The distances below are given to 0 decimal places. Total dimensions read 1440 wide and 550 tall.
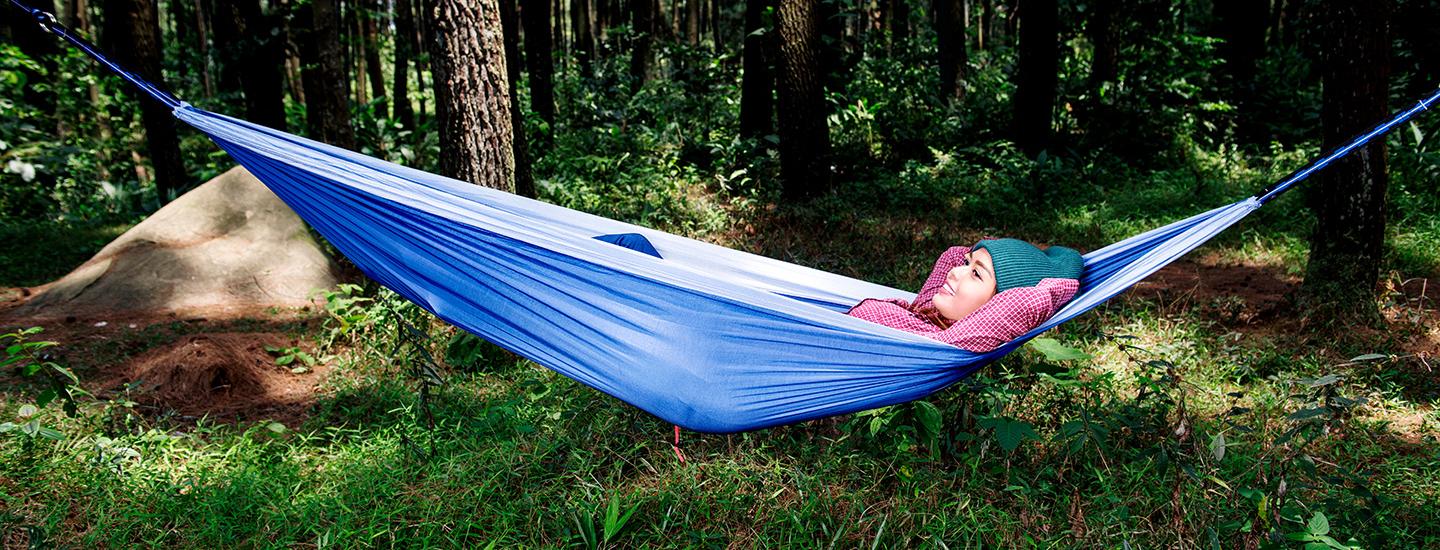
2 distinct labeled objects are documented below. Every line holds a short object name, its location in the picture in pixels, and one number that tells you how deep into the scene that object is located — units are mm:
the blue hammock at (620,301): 1873
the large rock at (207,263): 3717
